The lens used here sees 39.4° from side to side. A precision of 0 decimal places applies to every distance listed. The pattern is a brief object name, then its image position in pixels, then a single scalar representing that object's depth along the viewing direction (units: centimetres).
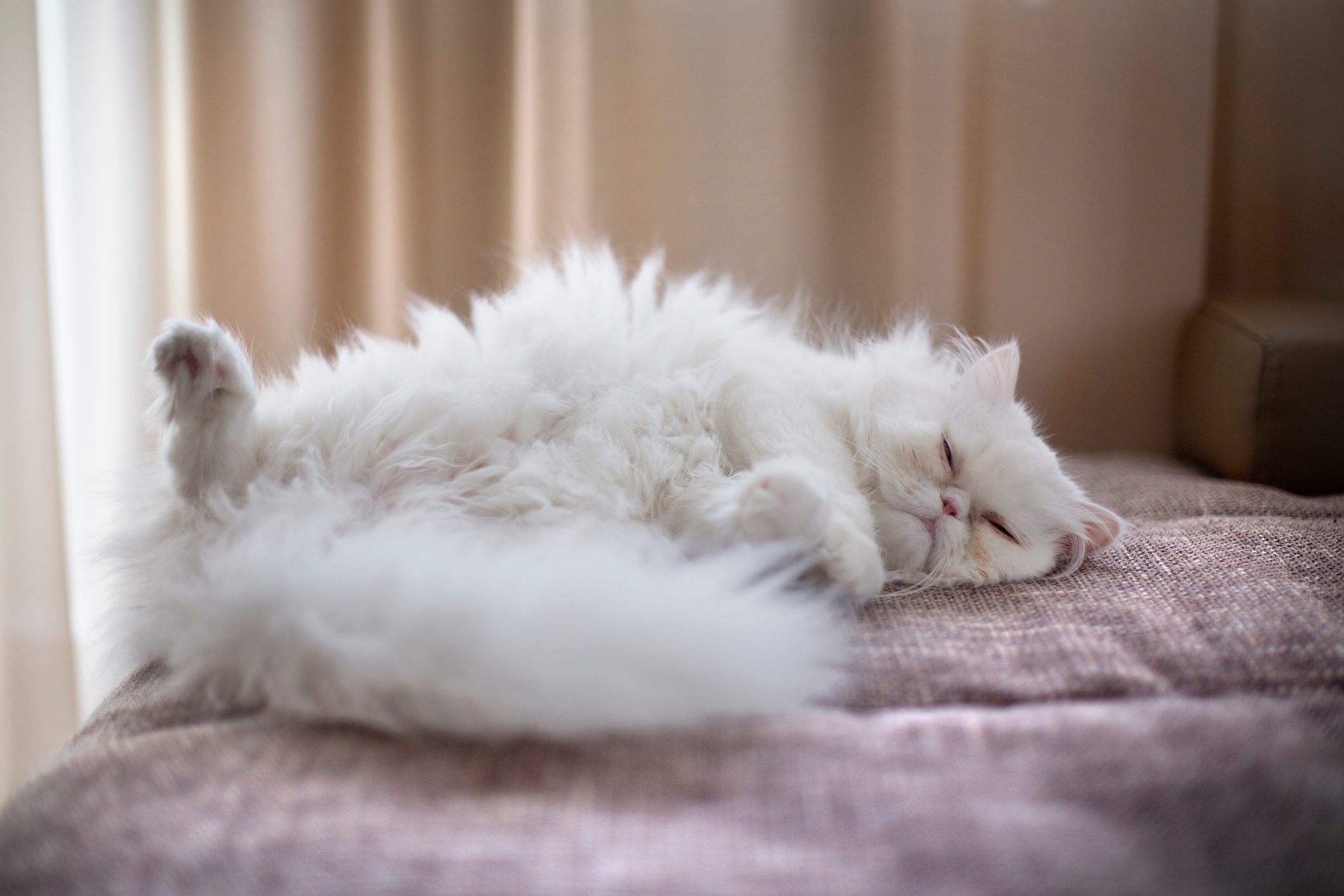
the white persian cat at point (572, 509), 80
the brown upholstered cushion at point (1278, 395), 112
